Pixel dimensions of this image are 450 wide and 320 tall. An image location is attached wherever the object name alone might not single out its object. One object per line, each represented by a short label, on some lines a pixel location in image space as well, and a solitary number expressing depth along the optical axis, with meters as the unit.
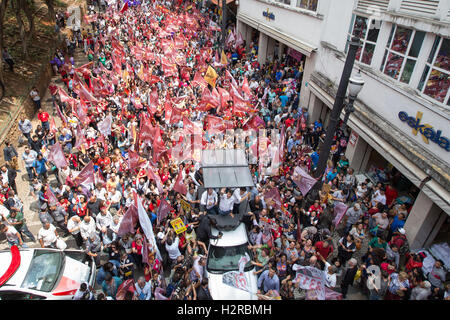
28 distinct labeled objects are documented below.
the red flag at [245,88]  14.31
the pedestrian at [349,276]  7.14
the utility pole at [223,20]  20.83
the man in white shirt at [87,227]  7.98
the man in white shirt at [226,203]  8.59
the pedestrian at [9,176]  10.22
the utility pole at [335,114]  7.44
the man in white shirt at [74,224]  8.11
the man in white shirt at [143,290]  6.41
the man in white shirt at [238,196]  8.75
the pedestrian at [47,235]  7.65
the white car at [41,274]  6.38
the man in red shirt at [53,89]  16.91
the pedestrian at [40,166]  11.03
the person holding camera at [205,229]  7.99
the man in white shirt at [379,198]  9.58
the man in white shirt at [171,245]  7.68
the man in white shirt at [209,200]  8.61
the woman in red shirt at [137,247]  7.64
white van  6.79
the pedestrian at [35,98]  16.76
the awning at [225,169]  8.70
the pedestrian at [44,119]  13.80
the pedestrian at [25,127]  13.10
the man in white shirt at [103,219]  8.12
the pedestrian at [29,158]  10.85
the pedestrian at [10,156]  11.09
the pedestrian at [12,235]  8.00
